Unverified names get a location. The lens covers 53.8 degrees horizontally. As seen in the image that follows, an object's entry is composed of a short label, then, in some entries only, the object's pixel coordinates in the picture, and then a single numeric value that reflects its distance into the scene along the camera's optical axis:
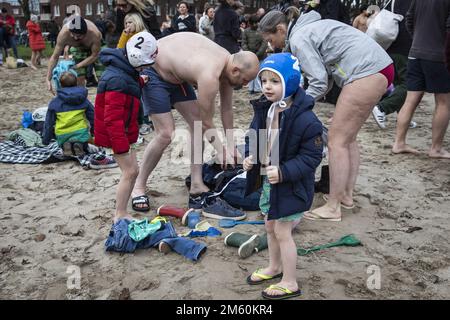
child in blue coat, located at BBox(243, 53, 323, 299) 2.32
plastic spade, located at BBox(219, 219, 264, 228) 3.58
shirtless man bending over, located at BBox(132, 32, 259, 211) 3.53
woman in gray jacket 3.36
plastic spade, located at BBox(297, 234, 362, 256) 3.15
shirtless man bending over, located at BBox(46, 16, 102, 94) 5.88
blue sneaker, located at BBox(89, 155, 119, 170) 5.11
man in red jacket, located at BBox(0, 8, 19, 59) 16.13
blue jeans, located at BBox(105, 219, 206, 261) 3.07
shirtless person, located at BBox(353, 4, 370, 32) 9.62
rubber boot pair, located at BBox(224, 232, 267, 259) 3.03
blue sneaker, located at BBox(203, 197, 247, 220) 3.70
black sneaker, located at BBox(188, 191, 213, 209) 3.88
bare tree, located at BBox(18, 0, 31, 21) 25.35
